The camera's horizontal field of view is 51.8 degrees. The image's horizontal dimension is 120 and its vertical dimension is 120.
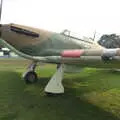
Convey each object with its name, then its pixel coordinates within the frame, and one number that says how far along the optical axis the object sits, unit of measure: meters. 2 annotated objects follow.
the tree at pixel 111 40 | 26.84
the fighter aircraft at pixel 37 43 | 4.78
